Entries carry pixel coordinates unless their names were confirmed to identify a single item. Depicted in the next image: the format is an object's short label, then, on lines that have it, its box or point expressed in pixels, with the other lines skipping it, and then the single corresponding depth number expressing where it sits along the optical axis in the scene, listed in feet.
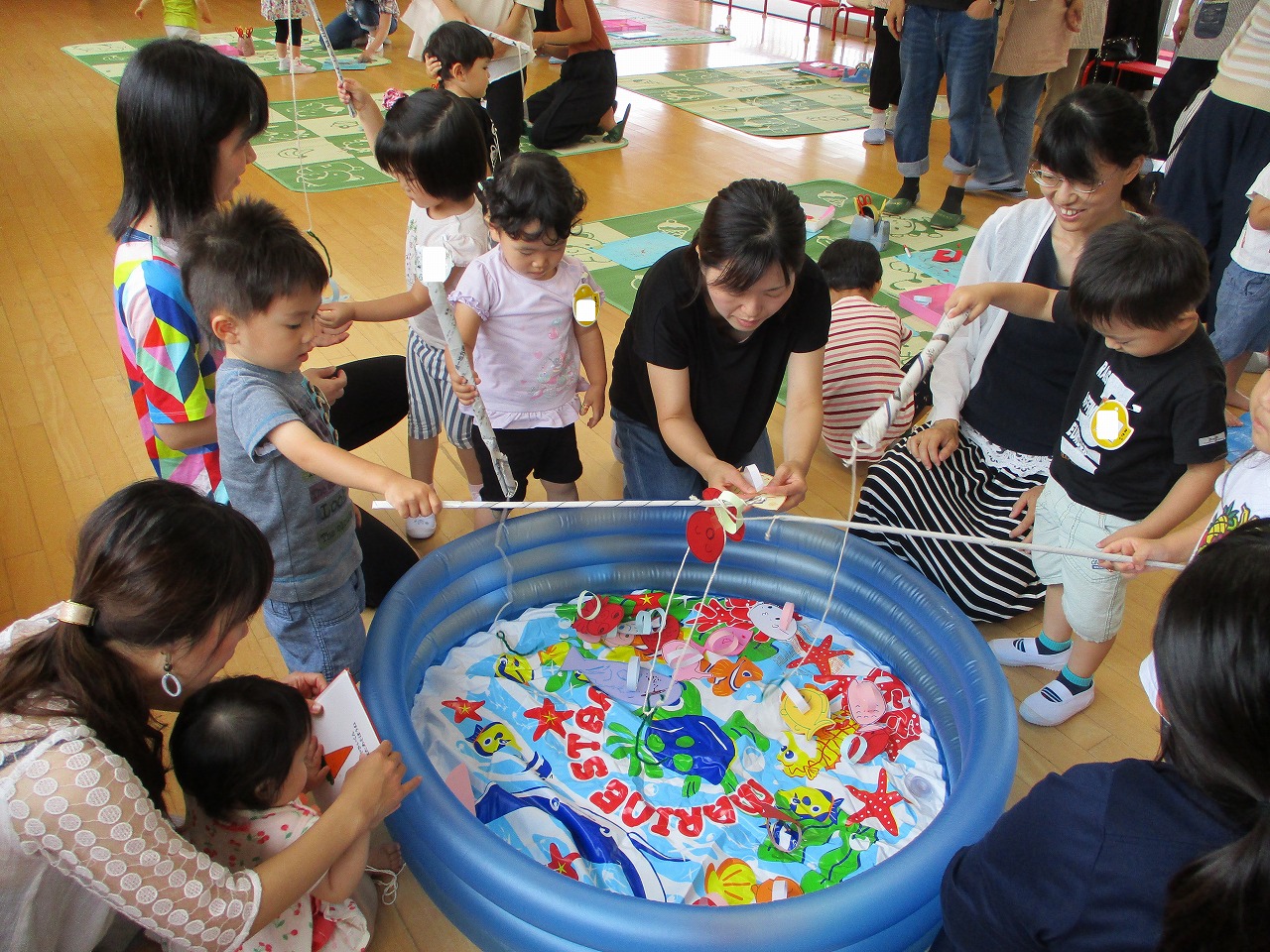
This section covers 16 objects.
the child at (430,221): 5.75
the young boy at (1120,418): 4.57
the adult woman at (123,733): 2.97
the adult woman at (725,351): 4.83
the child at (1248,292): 7.12
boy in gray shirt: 4.07
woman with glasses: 5.95
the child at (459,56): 8.81
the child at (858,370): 7.77
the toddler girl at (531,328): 5.39
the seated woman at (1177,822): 2.12
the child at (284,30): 18.61
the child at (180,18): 15.58
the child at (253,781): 3.66
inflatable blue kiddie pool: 3.80
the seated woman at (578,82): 15.51
